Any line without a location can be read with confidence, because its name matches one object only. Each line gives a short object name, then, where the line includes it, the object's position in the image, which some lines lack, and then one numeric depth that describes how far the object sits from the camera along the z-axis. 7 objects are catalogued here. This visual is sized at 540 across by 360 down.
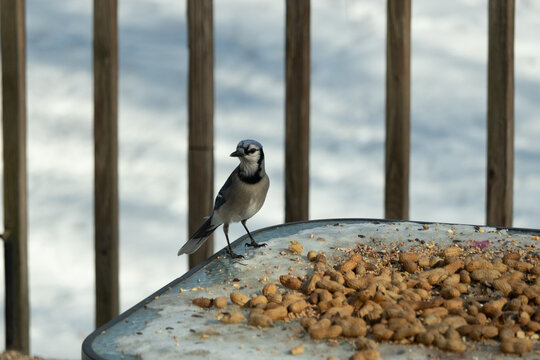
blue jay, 4.79
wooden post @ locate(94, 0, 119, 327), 6.21
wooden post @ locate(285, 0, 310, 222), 5.83
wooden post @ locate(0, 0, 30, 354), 6.57
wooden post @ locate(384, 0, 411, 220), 5.79
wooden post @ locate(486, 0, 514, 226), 5.74
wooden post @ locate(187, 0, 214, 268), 5.96
